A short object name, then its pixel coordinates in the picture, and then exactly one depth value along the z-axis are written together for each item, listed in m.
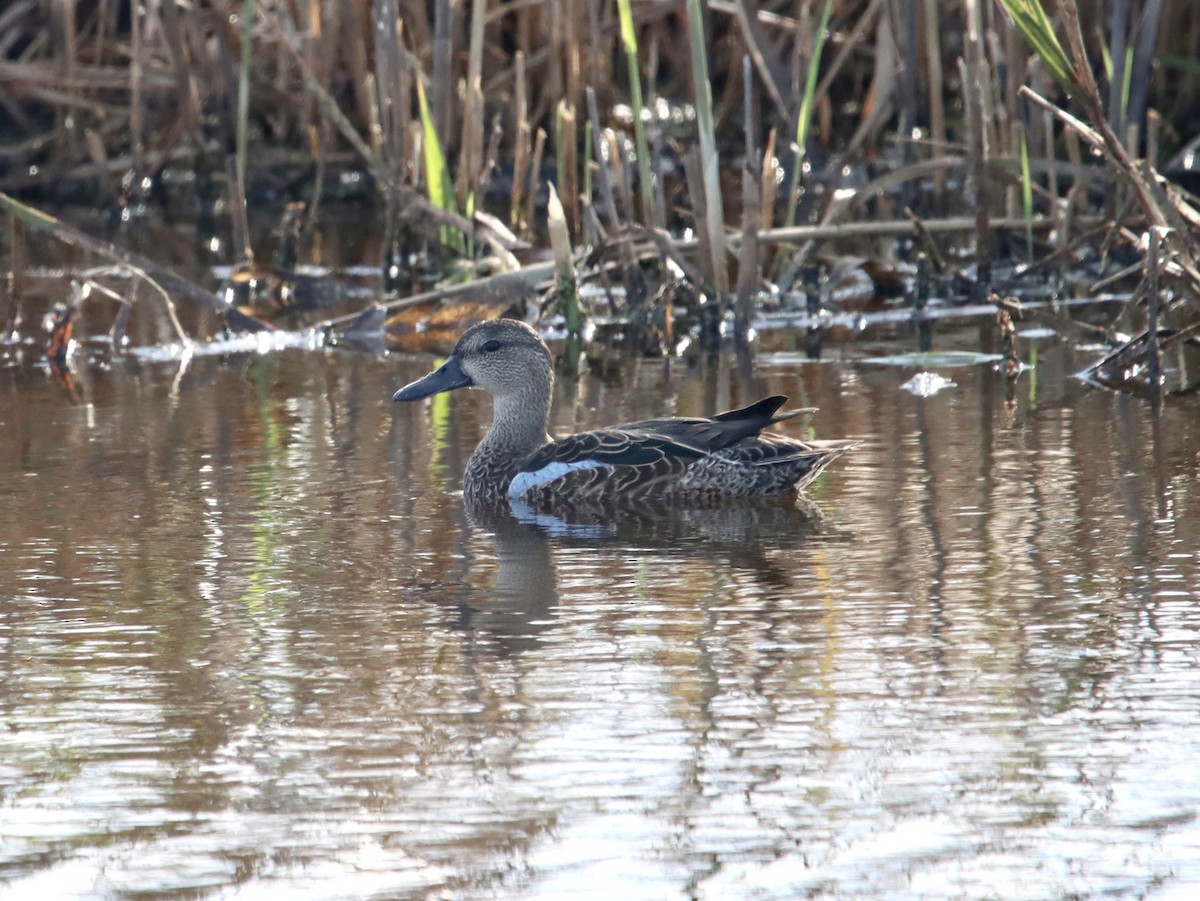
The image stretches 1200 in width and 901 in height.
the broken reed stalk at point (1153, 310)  14.34
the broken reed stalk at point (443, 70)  20.03
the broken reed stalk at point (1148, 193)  14.27
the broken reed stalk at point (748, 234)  16.95
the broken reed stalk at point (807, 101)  18.11
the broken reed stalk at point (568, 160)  19.55
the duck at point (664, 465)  12.59
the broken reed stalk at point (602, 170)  17.97
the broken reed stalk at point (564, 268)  17.48
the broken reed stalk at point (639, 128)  17.09
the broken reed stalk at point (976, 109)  18.41
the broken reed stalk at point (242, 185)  20.86
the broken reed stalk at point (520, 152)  20.36
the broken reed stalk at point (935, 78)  21.16
